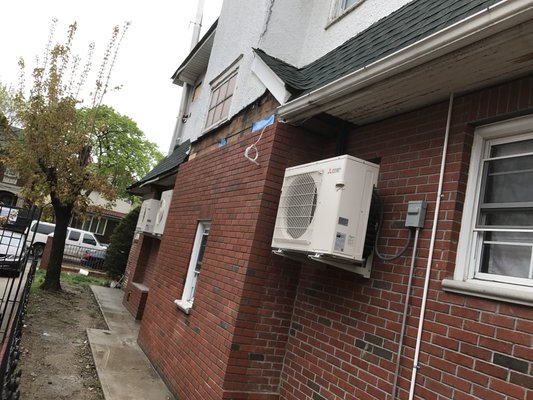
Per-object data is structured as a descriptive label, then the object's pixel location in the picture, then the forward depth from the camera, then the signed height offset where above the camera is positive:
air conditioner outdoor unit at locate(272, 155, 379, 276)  3.44 +0.55
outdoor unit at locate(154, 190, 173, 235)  8.98 +0.69
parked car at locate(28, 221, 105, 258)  21.73 -0.68
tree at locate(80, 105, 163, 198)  34.72 +7.14
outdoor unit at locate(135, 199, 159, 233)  10.98 +0.68
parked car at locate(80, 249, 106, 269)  21.12 -1.40
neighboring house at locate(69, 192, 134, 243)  34.94 +0.49
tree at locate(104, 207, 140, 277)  16.22 -0.35
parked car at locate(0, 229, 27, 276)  7.11 -0.93
